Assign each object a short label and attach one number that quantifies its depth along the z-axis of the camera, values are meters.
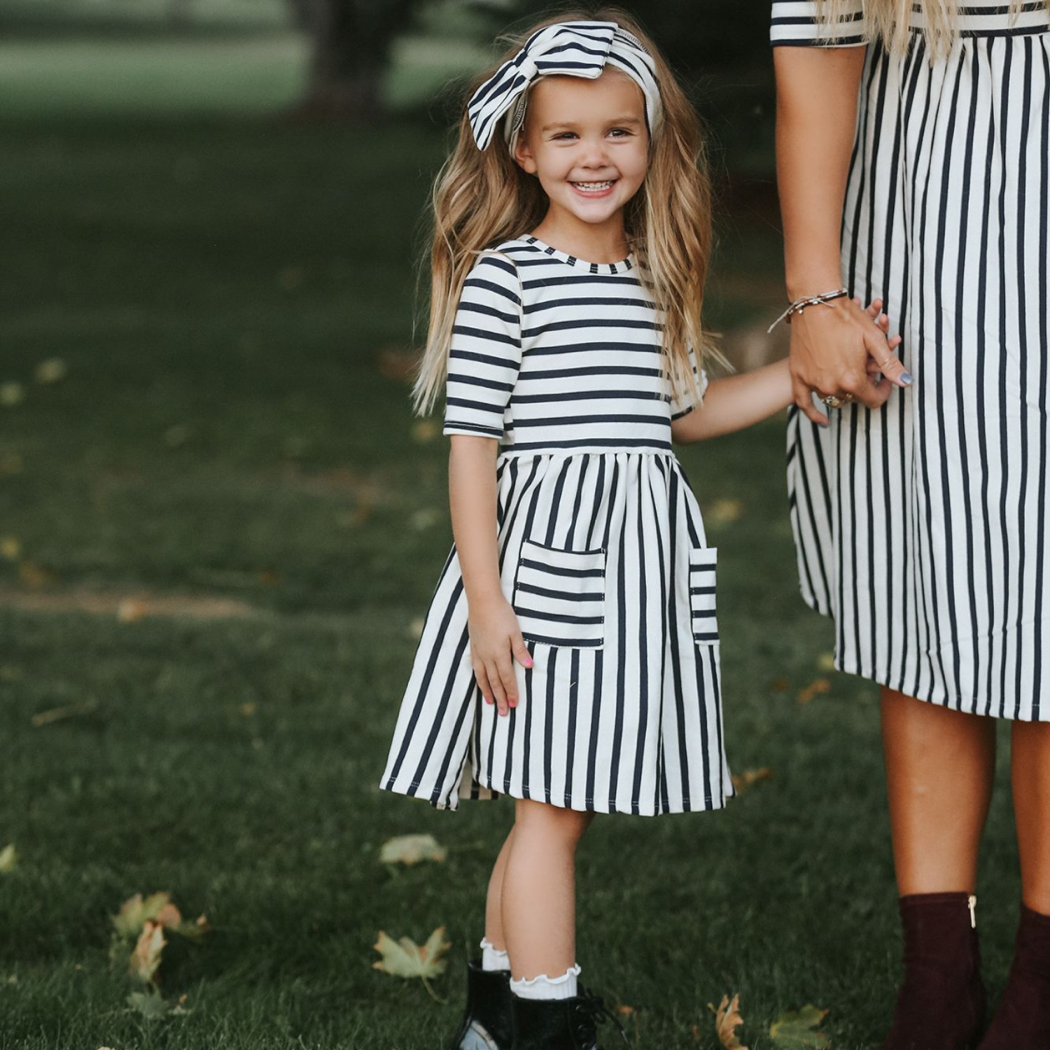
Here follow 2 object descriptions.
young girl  4.82
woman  4.70
